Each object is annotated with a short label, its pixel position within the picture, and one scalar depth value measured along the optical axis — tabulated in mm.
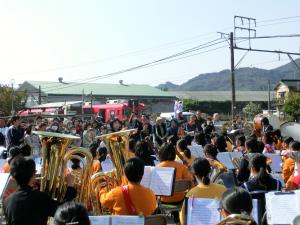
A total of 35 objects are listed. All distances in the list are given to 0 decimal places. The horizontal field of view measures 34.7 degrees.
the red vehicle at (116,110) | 30688
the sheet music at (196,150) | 9742
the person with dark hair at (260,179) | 5281
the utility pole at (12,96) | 47175
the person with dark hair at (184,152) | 7932
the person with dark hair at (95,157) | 7423
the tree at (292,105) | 45834
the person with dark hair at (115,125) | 13953
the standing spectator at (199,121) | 15643
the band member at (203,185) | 5074
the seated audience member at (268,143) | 9273
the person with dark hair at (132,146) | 9058
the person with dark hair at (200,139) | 11078
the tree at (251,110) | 51894
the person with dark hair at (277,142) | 10773
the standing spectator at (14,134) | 11562
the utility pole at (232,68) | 22828
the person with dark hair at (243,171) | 6938
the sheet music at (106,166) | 7369
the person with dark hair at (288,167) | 6836
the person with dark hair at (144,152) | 7793
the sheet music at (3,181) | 4979
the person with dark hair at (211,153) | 7114
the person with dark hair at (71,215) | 2652
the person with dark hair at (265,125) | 12339
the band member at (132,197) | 4695
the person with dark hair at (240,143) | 9382
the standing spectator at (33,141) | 11461
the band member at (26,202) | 3777
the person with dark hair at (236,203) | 3176
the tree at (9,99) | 51344
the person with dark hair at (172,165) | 6762
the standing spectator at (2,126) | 14469
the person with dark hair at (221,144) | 9623
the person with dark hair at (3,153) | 9530
